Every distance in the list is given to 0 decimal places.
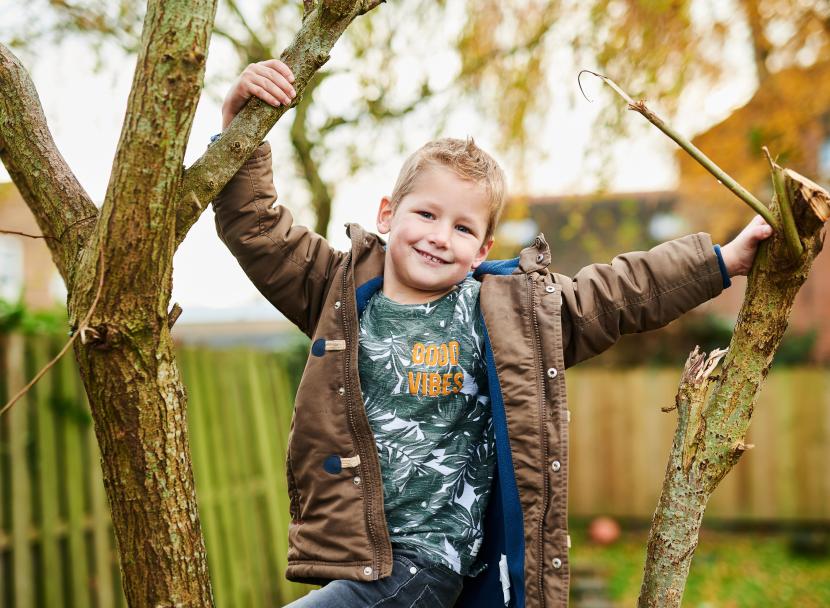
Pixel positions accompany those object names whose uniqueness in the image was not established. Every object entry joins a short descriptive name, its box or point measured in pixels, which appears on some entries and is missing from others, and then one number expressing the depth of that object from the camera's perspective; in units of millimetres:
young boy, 1988
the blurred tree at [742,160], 7094
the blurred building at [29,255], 13645
